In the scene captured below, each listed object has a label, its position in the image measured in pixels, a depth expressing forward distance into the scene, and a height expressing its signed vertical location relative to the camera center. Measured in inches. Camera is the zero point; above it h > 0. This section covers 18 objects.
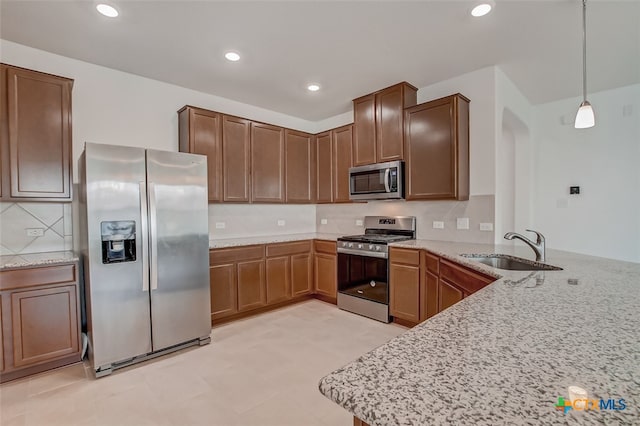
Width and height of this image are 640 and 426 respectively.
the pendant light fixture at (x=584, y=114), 81.4 +26.3
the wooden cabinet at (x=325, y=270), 153.7 -32.6
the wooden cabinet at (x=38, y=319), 85.4 -32.8
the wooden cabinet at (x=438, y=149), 118.7 +25.5
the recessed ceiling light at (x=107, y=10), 82.4 +58.7
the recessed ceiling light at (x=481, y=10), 82.2 +57.6
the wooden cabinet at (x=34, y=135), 90.6 +25.4
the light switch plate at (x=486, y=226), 119.7 -7.6
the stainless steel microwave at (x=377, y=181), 134.8 +13.7
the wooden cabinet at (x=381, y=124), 135.0 +42.1
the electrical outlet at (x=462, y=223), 127.1 -6.5
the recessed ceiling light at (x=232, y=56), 107.4 +58.6
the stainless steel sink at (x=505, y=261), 84.1 -17.1
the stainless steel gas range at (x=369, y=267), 132.0 -27.9
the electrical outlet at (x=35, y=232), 103.1 -6.7
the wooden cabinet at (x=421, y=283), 96.8 -28.7
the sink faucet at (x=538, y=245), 80.4 -10.6
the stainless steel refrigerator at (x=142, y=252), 91.2 -13.6
